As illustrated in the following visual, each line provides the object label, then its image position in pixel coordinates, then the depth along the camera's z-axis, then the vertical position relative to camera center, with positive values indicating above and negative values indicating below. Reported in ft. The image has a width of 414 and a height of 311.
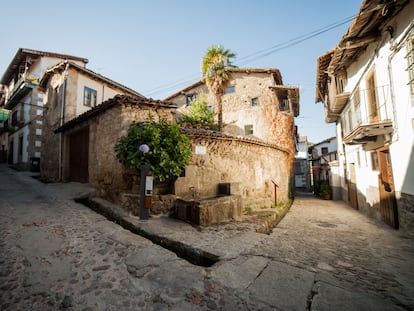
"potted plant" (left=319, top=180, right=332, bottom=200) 46.38 -5.08
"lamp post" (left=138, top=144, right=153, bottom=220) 16.56 -1.30
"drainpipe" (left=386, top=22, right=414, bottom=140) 16.25 +10.24
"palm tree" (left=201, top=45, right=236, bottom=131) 50.96 +29.18
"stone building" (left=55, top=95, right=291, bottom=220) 19.42 +1.58
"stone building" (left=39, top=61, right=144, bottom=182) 33.98 +16.63
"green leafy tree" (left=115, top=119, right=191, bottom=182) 17.71 +2.54
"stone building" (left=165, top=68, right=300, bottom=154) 51.90 +19.95
